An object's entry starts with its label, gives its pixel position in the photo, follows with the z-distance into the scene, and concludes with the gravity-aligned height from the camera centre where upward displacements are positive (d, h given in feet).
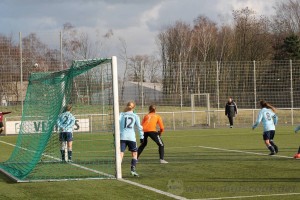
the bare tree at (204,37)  221.19 +24.68
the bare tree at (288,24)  244.83 +31.66
